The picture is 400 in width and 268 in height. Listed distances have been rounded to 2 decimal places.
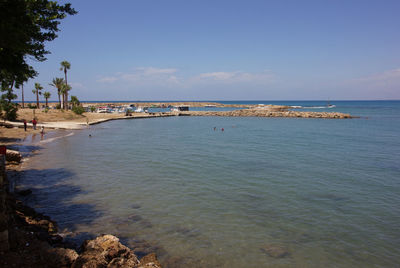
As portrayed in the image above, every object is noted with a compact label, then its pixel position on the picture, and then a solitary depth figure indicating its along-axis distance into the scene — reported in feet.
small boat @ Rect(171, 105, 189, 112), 378.26
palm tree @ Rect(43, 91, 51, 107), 274.16
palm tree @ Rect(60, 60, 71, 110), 260.44
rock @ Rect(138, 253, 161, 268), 22.11
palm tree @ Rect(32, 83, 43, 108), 264.72
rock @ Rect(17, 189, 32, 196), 43.96
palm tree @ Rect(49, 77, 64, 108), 260.62
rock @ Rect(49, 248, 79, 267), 22.11
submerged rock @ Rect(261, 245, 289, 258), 28.46
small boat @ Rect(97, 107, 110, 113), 312.21
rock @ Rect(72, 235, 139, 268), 21.51
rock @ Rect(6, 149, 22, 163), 64.03
